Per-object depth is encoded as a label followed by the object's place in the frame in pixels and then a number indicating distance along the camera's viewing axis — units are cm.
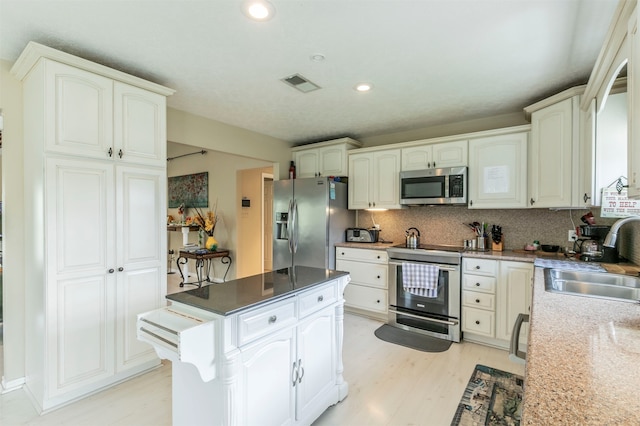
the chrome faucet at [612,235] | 178
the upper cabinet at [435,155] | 334
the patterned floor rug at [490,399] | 192
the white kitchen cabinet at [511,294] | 272
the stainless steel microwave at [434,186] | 329
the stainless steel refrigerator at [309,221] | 386
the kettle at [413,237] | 365
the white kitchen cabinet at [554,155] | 250
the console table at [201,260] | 493
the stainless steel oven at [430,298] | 309
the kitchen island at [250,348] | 130
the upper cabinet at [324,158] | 418
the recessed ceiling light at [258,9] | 158
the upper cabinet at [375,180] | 378
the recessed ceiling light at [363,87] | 258
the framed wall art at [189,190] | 593
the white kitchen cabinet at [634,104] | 119
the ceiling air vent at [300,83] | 245
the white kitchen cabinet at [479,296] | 291
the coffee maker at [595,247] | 242
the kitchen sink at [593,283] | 176
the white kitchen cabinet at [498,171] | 298
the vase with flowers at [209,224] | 527
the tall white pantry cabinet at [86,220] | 197
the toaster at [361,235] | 403
